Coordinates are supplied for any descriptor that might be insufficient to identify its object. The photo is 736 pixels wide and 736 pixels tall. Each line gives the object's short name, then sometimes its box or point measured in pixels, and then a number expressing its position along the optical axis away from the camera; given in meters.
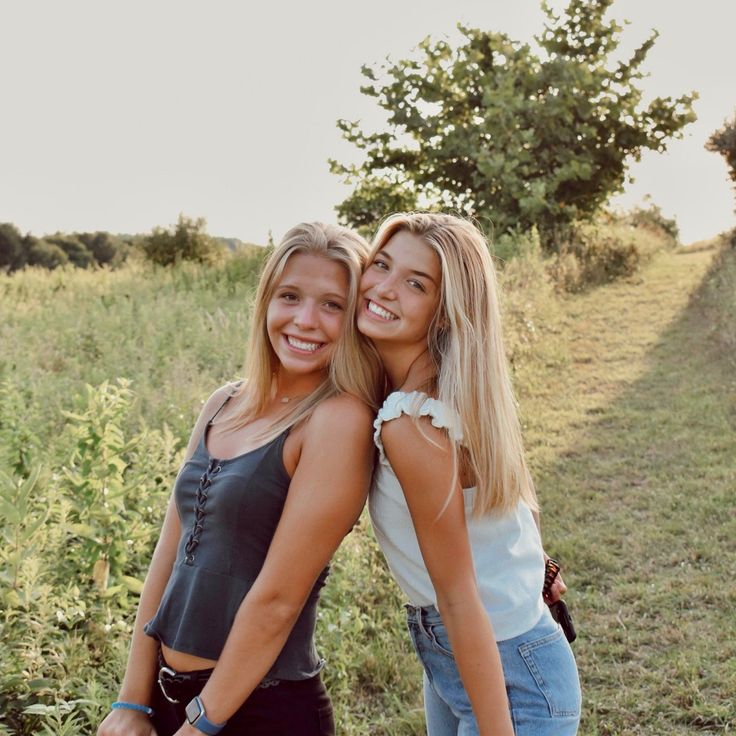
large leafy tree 17.64
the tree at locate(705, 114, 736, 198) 17.77
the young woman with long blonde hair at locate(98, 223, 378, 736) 1.82
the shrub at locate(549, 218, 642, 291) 16.53
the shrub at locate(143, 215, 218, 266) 18.17
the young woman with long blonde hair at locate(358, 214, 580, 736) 1.81
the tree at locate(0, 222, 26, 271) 40.88
